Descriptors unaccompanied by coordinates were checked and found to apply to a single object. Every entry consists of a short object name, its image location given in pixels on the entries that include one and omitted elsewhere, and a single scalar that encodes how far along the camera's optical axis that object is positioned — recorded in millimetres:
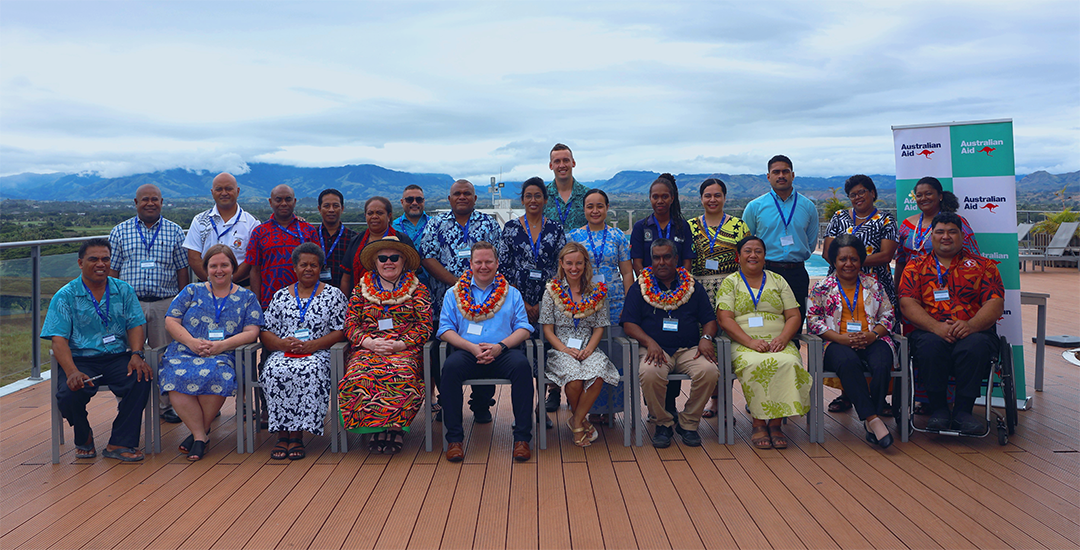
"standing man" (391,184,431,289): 4875
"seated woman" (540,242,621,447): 4043
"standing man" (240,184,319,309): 4523
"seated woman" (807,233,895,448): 3965
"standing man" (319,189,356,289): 4676
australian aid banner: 4648
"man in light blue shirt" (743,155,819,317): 4652
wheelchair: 3984
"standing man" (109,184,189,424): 4559
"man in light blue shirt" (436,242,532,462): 3881
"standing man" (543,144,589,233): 4781
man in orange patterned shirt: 3941
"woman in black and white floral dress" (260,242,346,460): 3924
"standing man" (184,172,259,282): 4691
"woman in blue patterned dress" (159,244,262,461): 3959
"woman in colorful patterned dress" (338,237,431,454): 3865
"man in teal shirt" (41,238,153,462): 3867
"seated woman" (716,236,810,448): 3975
